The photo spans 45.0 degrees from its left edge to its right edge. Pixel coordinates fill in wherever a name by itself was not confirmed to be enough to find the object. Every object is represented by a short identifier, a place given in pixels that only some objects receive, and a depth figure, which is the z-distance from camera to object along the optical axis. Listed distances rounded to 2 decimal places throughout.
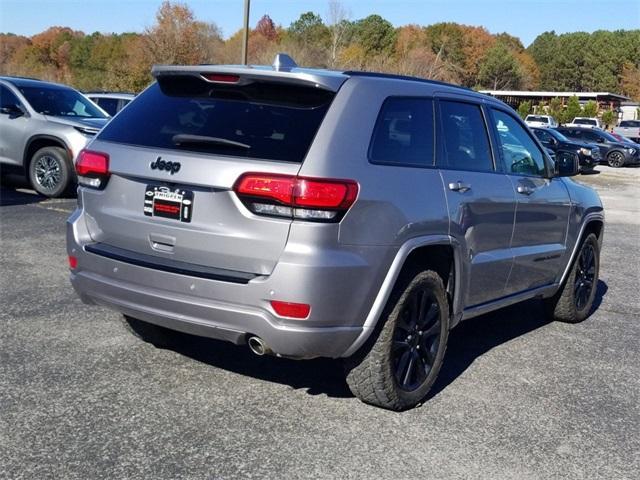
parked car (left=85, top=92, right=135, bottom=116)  17.67
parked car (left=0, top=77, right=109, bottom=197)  11.46
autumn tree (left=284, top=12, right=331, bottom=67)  51.00
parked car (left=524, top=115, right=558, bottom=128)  48.41
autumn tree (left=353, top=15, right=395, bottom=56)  91.94
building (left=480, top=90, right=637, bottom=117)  83.12
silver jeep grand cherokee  3.57
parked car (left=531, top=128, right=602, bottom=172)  27.44
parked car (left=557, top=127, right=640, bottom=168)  32.66
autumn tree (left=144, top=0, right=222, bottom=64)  43.41
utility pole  21.33
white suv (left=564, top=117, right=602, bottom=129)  49.91
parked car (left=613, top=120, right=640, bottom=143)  46.59
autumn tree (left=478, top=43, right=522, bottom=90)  106.00
